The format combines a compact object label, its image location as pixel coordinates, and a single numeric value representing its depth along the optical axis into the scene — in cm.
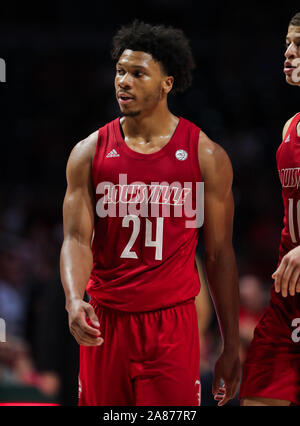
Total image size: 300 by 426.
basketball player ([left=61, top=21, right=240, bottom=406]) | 728
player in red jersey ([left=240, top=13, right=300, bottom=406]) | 754
